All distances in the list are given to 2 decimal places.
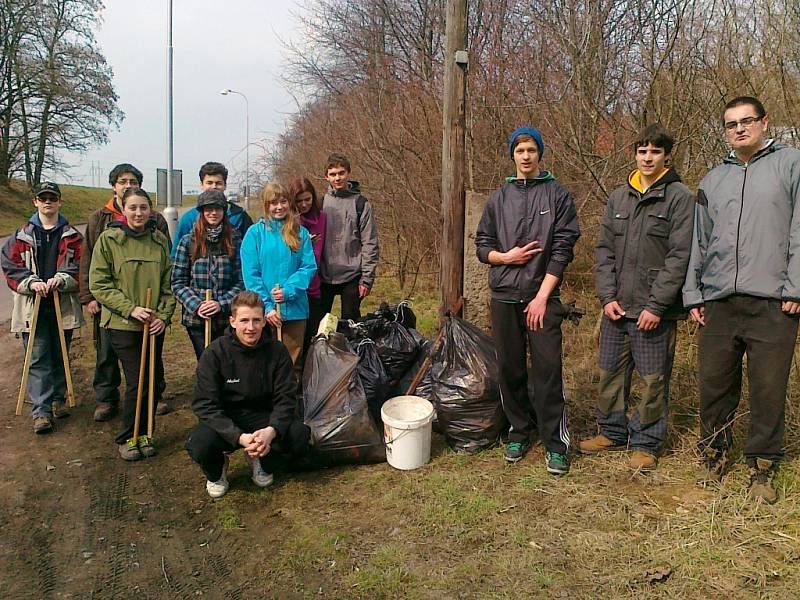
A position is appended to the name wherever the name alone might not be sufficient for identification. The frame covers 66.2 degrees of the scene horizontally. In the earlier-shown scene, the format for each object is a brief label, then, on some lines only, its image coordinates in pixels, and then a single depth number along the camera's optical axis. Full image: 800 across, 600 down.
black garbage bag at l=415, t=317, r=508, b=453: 3.88
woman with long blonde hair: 4.22
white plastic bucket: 3.74
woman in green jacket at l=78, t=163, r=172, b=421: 4.45
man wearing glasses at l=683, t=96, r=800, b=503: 2.99
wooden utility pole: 4.62
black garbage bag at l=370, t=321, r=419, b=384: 4.30
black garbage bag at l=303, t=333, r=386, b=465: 3.76
